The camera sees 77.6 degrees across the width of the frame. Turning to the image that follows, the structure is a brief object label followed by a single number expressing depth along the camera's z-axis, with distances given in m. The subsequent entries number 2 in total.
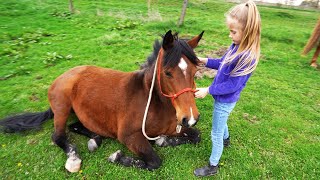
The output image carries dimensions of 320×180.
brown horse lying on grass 2.02
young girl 2.05
